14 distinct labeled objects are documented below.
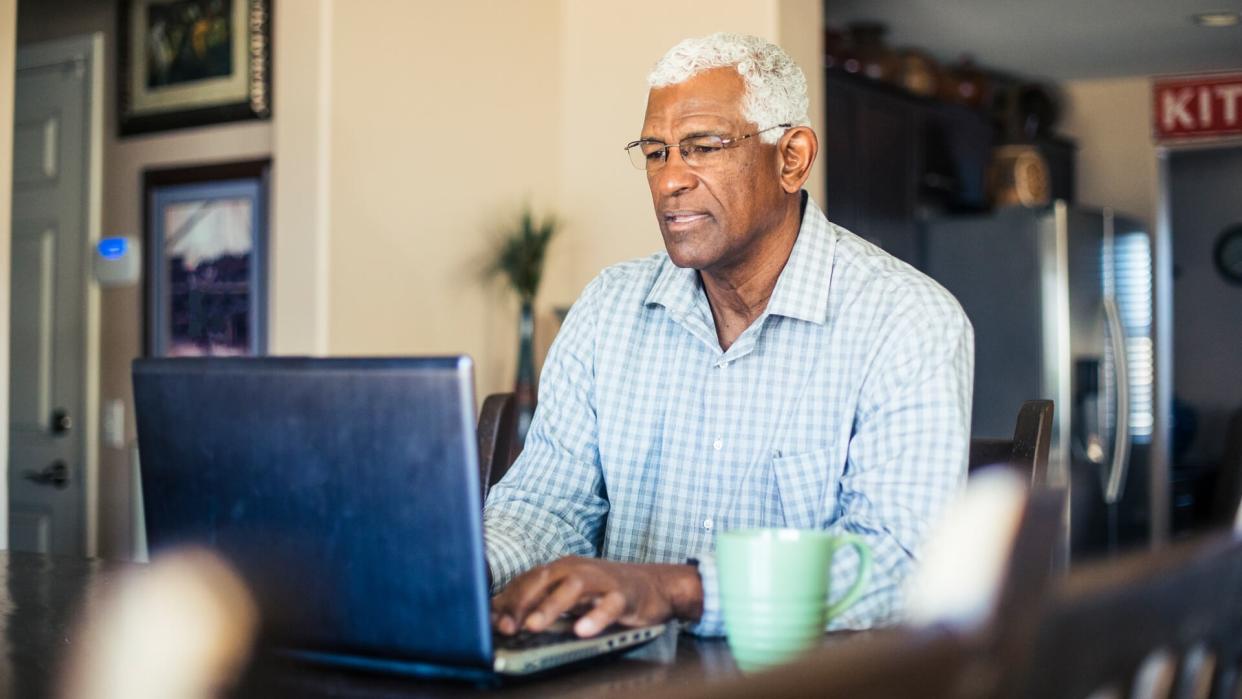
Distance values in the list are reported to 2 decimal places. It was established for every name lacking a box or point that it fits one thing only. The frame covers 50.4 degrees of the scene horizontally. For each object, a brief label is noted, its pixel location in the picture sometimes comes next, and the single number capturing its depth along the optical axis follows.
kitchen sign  4.61
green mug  0.86
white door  3.98
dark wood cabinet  4.62
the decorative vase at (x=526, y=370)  3.90
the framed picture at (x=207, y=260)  3.65
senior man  1.34
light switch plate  3.90
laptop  0.84
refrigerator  4.80
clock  6.84
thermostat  3.91
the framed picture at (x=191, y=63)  3.63
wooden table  0.88
